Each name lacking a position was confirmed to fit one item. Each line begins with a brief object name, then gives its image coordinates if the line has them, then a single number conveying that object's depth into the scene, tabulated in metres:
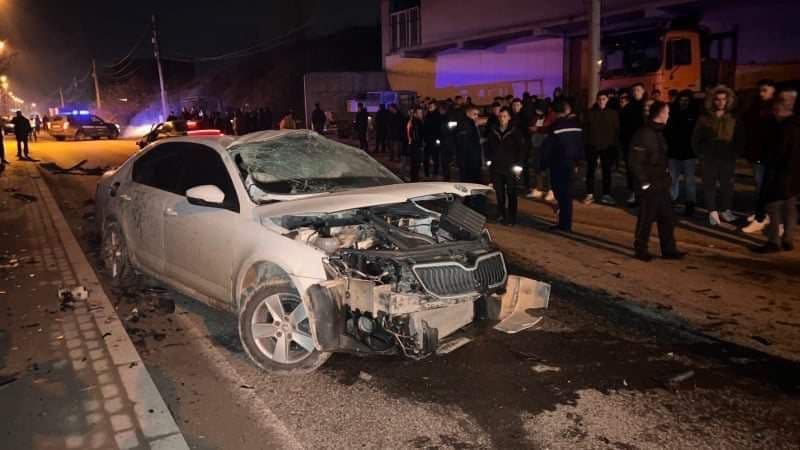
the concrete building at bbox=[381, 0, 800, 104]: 18.22
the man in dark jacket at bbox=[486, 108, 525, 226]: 9.17
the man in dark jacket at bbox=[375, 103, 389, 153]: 20.12
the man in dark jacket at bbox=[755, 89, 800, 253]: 7.11
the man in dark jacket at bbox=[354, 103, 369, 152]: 22.41
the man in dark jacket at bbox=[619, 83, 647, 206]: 10.73
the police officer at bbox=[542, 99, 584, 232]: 8.62
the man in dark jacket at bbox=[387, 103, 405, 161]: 17.77
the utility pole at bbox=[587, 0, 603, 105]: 13.64
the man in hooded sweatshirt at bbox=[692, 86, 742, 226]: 8.37
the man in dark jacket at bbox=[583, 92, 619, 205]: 10.14
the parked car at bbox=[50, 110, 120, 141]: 36.47
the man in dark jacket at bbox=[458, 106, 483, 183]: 10.64
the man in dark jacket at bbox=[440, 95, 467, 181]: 11.05
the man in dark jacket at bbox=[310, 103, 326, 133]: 24.73
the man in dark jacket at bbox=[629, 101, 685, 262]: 6.96
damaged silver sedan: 4.00
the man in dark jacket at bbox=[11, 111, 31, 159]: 23.12
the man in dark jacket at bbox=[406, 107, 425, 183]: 14.18
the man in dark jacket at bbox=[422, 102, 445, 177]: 14.23
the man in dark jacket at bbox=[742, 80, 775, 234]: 7.99
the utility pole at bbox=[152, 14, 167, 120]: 42.86
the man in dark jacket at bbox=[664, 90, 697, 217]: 9.28
